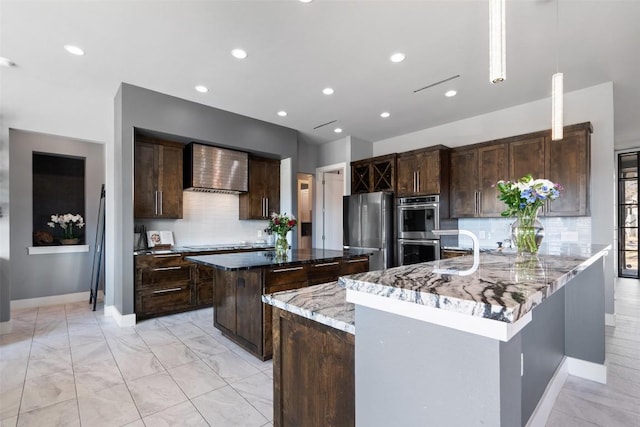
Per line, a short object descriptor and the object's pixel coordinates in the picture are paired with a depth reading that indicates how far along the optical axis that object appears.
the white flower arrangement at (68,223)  4.70
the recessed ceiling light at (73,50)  2.85
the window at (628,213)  6.48
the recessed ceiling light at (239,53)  2.91
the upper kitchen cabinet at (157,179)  4.04
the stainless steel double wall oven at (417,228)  4.54
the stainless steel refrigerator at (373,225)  4.99
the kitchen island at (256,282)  2.64
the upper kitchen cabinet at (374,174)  5.18
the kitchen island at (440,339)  0.69
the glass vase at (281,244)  3.36
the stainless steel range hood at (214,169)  4.39
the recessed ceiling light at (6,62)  3.07
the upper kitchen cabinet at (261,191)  5.20
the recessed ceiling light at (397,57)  2.96
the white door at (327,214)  6.27
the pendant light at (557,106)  2.08
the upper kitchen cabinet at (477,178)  4.18
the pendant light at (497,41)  1.41
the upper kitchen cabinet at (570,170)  3.54
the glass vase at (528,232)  1.80
